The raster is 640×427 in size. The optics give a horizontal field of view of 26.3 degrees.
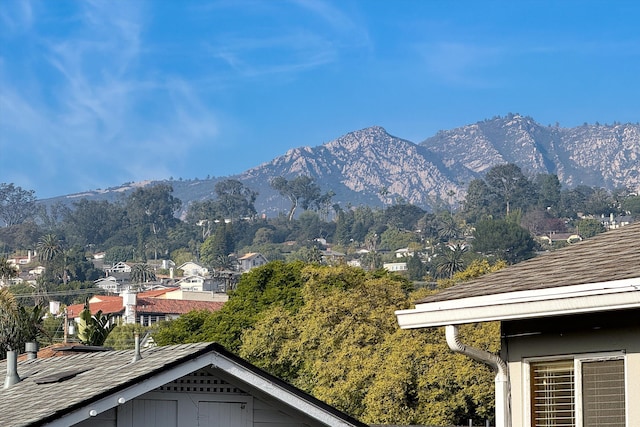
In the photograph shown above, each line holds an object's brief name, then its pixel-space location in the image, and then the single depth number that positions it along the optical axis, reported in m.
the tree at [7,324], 69.25
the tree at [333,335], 60.09
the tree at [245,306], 88.19
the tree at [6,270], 95.26
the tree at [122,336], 130.62
